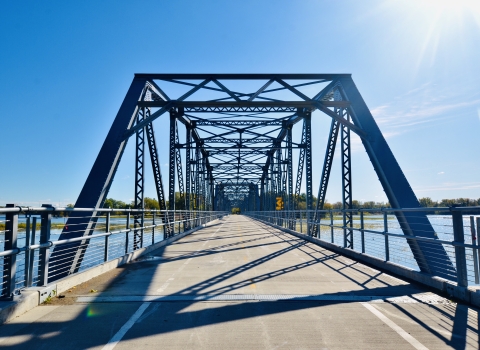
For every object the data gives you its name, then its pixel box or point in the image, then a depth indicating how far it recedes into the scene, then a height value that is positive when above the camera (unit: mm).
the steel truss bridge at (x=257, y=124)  9711 +2519
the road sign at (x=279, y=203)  30484 +324
